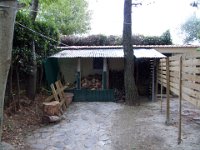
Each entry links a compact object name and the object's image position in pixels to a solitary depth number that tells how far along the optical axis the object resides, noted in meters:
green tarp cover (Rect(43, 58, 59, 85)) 7.12
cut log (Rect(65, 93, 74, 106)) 6.59
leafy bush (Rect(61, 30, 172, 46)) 9.84
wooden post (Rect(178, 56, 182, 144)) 3.54
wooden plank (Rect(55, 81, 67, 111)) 6.02
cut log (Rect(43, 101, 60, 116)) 5.02
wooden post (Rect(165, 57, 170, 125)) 4.52
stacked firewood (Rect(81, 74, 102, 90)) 7.46
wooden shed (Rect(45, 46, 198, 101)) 7.13
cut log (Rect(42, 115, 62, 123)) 4.81
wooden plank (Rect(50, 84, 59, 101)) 6.04
